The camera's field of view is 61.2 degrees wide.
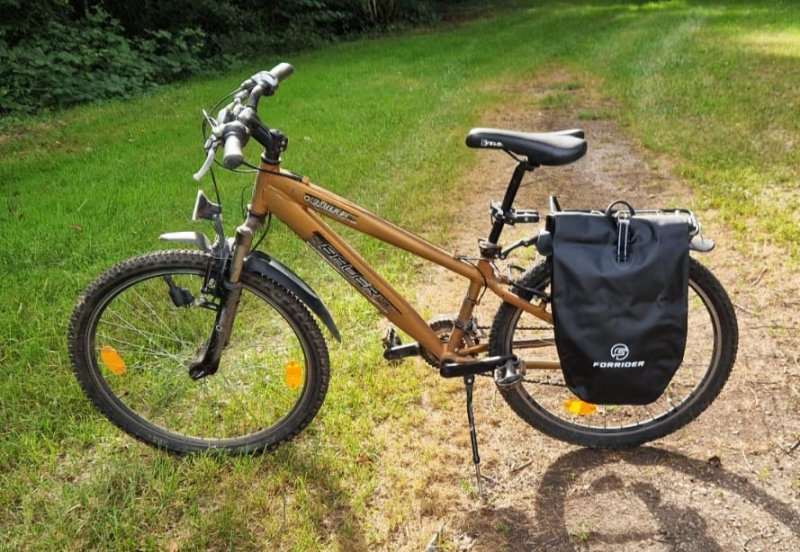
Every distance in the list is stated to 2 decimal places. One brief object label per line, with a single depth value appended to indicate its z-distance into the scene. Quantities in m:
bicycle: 2.56
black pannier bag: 2.40
